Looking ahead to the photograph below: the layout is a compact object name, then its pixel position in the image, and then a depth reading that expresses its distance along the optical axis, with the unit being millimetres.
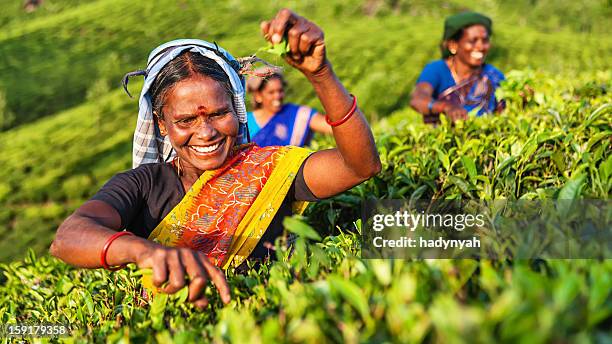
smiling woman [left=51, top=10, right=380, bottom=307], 2246
